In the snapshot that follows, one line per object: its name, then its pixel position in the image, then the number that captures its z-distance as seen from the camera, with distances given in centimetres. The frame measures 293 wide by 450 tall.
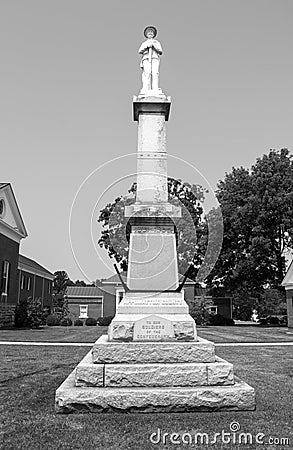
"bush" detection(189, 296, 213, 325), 3384
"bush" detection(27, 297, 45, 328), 2897
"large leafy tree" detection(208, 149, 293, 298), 3369
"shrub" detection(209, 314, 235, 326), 3733
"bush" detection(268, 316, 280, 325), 4211
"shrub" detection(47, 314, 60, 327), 3406
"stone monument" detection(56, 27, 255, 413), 609
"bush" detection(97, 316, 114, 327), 3459
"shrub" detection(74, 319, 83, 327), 3567
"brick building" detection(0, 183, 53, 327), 2808
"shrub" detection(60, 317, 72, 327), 3485
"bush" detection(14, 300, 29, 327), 2898
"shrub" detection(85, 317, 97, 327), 3522
